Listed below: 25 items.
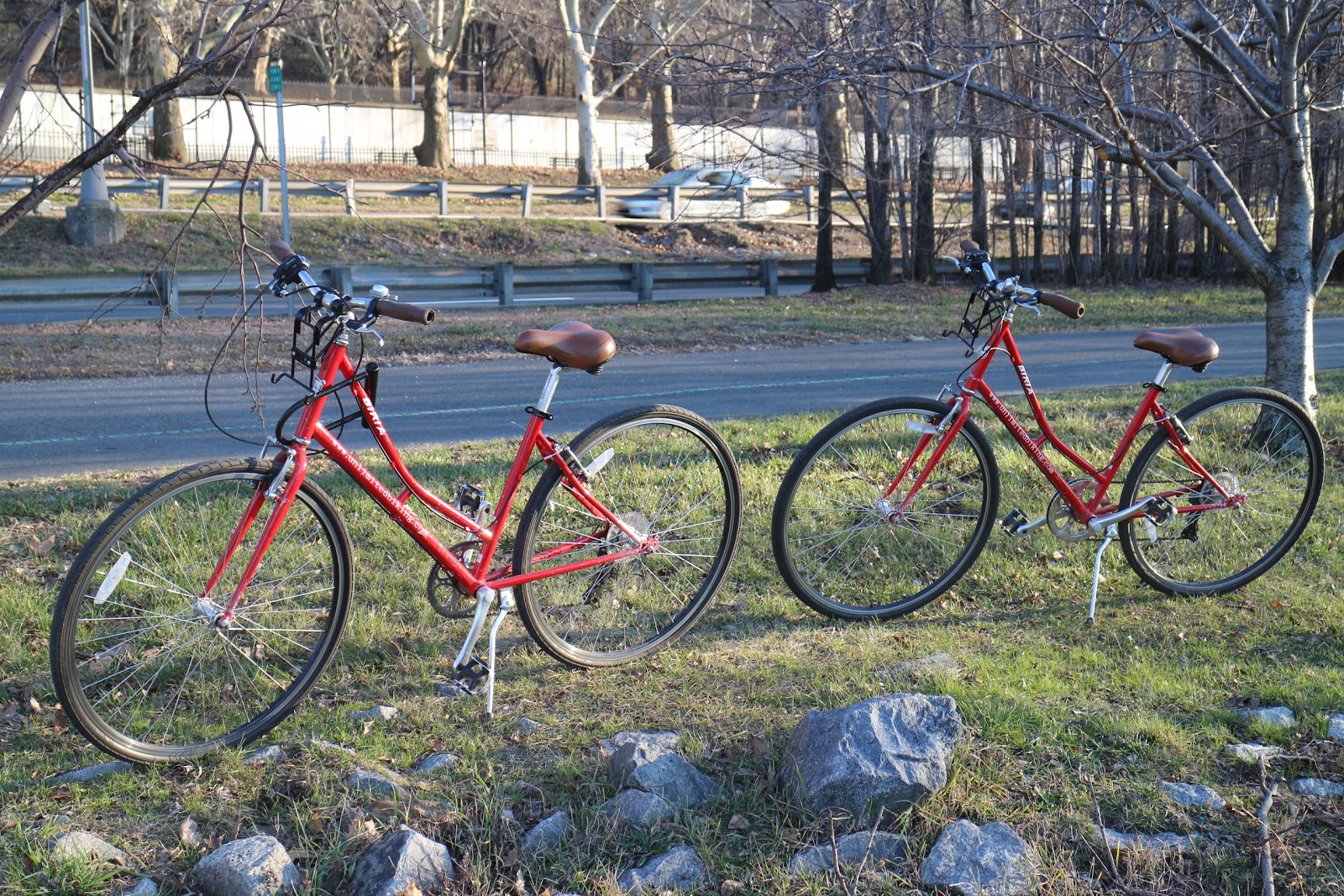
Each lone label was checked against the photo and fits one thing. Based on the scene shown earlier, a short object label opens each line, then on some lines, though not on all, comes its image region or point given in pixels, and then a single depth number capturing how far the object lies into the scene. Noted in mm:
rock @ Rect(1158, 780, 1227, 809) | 3641
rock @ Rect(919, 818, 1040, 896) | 3271
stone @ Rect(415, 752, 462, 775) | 3818
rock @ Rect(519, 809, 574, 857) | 3428
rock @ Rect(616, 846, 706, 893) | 3291
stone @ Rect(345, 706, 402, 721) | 4188
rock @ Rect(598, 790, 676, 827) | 3541
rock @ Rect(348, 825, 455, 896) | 3207
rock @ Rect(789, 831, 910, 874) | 3346
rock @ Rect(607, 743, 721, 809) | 3652
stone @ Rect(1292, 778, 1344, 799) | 3721
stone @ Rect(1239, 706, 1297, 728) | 4148
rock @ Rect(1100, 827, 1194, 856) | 3408
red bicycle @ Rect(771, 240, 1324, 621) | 5023
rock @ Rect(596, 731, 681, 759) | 3869
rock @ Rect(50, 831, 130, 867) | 3268
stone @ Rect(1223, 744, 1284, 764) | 3898
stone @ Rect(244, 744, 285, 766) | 3850
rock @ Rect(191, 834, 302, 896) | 3186
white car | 31859
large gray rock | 3545
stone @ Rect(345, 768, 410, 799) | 3645
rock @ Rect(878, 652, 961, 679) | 4500
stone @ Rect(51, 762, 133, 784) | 3732
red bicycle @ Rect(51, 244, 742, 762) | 3758
